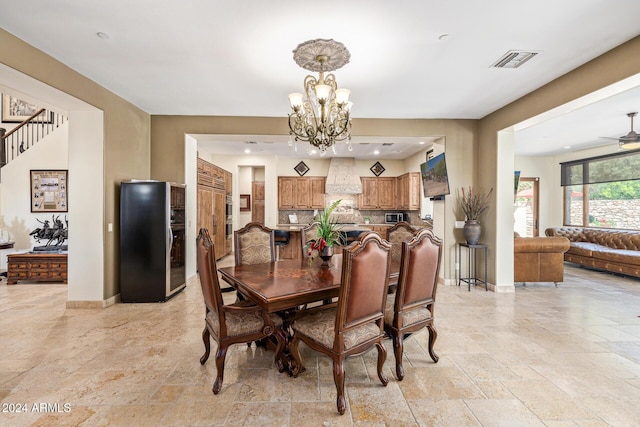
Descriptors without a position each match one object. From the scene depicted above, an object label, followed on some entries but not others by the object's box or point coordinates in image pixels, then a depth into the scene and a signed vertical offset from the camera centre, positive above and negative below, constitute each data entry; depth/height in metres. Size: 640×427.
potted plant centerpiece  2.70 -0.26
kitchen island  6.44 -0.80
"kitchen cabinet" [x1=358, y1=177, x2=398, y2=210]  8.58 +0.59
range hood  8.19 +0.98
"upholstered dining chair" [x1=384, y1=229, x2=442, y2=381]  2.20 -0.62
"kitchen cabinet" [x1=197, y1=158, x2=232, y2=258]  6.10 +0.23
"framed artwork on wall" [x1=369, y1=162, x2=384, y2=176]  8.59 +1.28
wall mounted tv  4.86 +0.61
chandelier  2.61 +1.09
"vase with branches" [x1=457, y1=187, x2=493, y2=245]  4.70 +0.07
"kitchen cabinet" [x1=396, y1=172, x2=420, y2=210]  7.57 +0.58
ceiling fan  4.52 +1.14
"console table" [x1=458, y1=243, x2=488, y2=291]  4.91 -0.92
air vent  2.85 +1.56
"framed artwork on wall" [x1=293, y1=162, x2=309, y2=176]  8.49 +1.28
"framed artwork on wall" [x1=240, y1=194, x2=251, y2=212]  8.98 +0.29
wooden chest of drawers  4.79 -0.91
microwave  8.59 -0.14
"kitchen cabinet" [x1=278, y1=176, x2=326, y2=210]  8.46 +0.64
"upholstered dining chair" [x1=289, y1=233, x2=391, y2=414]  1.84 -0.72
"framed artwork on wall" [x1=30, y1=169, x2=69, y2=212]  5.38 +0.40
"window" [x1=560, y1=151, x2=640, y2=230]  6.11 +0.49
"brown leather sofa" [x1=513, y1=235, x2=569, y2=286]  4.89 -0.84
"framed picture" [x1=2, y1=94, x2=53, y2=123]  6.10 +2.18
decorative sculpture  5.00 -0.40
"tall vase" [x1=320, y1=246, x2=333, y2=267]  2.74 -0.40
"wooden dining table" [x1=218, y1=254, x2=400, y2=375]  2.00 -0.55
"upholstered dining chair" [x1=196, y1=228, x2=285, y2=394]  2.07 -0.80
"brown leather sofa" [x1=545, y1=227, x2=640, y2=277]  5.40 -0.74
